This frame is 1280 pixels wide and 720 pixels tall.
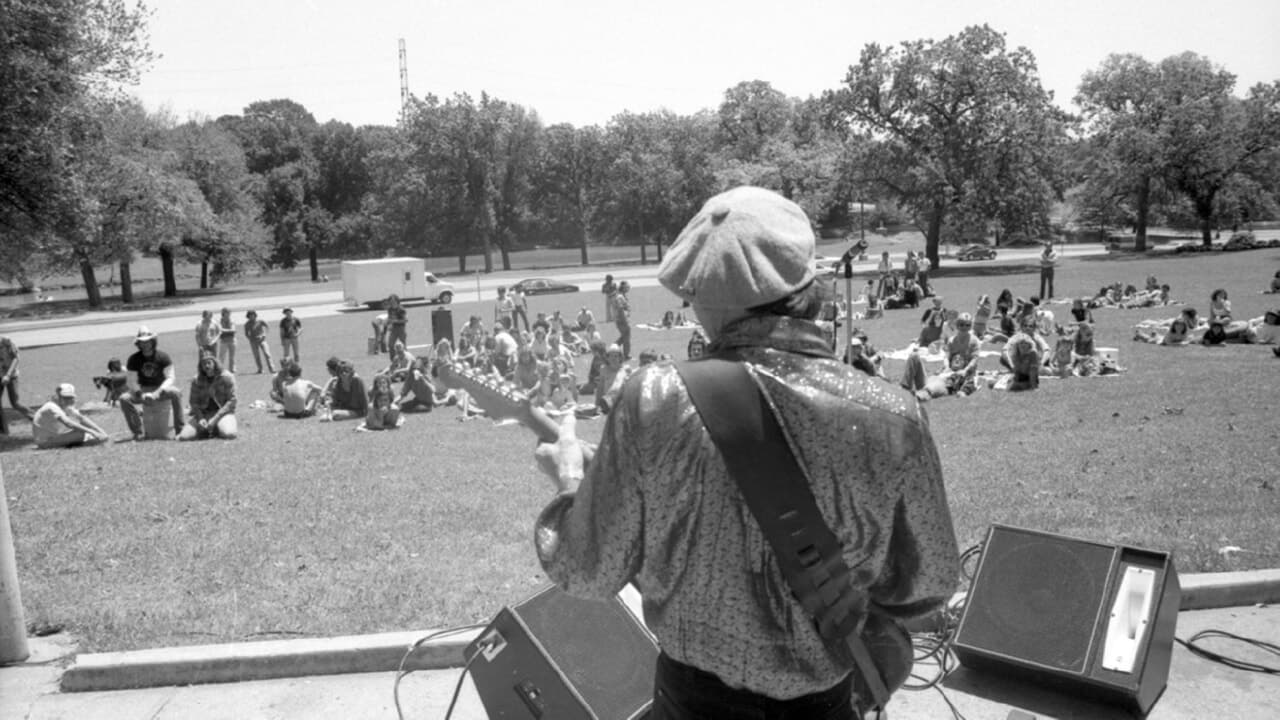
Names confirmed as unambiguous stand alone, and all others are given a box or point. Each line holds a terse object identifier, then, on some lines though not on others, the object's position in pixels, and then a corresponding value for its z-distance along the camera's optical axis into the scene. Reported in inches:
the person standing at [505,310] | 1022.4
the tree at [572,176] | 2770.7
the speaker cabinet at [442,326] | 896.3
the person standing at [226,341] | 884.0
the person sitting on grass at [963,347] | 629.9
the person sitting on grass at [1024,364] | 598.9
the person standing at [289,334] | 879.7
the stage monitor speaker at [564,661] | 143.0
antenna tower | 2578.7
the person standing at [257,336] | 894.4
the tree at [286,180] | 2691.9
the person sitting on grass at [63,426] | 504.7
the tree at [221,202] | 2148.1
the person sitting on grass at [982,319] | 848.3
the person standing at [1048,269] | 1177.4
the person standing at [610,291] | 1004.7
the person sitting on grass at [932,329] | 809.5
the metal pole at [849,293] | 215.1
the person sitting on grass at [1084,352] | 643.5
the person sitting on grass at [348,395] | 607.2
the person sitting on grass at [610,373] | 628.9
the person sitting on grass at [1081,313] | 719.1
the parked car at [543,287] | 1850.4
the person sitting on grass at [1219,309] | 760.3
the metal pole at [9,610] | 197.6
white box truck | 1611.7
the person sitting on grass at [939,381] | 578.2
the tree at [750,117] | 2522.1
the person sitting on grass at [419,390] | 637.9
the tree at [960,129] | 1833.2
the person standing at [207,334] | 844.0
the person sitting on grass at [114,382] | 682.8
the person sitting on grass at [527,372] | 651.5
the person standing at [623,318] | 840.3
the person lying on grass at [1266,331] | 708.0
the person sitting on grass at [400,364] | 689.0
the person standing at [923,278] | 1301.7
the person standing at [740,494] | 74.8
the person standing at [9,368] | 627.5
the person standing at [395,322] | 900.0
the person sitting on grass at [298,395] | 618.2
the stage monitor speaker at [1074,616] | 169.0
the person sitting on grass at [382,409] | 564.7
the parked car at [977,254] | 2332.7
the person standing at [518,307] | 1091.9
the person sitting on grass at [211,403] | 525.0
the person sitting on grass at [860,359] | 515.5
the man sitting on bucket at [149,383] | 531.4
